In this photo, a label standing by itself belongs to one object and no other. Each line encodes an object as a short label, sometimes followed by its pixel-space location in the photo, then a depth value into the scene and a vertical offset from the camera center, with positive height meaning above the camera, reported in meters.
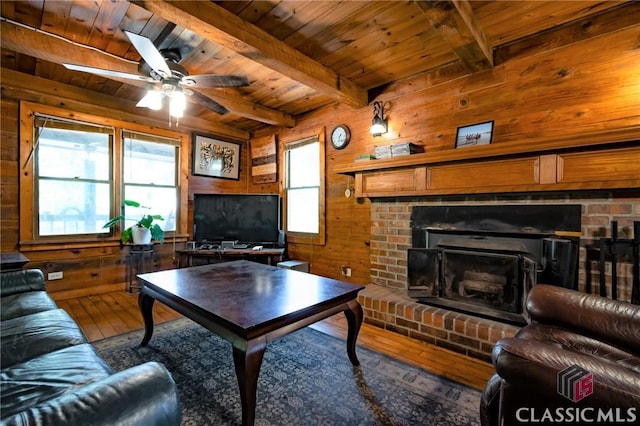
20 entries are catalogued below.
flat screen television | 4.08 -0.11
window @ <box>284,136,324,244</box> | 3.87 +0.28
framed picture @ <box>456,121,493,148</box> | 2.52 +0.66
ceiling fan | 2.12 +1.01
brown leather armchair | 0.81 -0.52
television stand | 3.76 -0.59
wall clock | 3.52 +0.89
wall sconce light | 3.12 +0.92
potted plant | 3.51 -0.26
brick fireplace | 1.96 -0.47
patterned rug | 1.48 -1.03
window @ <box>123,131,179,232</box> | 3.76 +0.46
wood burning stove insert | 2.07 -0.34
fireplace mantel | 1.82 +0.32
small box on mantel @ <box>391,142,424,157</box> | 2.74 +0.57
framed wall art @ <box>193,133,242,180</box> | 4.38 +0.80
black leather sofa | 0.68 -0.58
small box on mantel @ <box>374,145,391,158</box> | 2.85 +0.57
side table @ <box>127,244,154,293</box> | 3.57 -0.68
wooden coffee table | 1.34 -0.51
